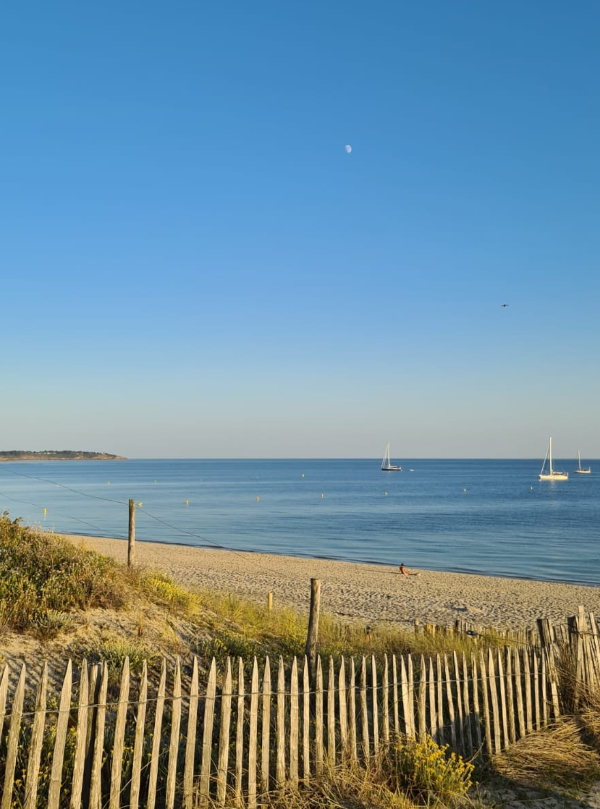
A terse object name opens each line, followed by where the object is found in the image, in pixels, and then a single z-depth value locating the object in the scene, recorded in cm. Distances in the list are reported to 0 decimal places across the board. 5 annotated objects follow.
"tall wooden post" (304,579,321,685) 880
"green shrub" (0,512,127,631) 895
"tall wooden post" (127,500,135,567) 1500
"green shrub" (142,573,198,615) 1098
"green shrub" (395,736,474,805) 588
